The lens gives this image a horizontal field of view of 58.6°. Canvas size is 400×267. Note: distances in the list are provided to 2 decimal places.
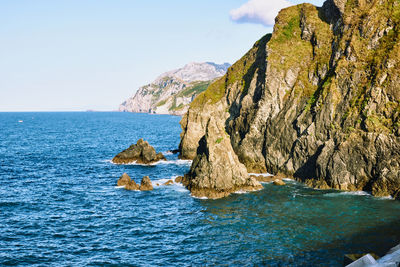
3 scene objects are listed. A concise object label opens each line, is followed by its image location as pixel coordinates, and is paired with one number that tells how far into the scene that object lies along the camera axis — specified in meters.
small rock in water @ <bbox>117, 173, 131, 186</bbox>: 66.31
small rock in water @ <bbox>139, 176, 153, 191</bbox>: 63.16
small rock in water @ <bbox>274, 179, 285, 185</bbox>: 63.19
